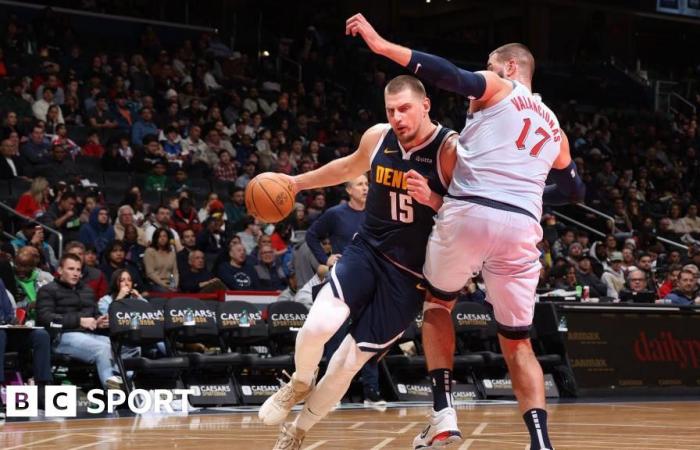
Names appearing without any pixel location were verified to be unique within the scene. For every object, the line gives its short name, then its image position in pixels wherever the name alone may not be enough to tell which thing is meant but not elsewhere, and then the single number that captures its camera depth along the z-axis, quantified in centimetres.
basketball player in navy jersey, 598
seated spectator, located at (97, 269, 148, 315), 1153
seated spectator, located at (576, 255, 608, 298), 1619
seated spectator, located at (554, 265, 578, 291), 1565
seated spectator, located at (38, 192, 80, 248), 1425
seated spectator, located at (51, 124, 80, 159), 1590
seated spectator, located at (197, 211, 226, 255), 1516
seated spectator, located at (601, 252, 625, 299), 1655
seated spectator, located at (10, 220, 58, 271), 1295
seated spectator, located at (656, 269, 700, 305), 1458
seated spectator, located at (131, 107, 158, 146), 1741
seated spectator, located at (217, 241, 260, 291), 1397
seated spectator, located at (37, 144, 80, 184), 1549
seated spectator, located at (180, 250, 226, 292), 1378
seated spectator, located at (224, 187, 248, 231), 1655
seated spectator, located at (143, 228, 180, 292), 1357
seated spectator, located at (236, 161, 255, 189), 1719
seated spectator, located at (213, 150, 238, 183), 1770
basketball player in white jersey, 551
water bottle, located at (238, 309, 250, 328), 1181
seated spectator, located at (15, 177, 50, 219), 1445
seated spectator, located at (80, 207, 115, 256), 1409
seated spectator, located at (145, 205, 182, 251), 1455
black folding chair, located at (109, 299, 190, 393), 1088
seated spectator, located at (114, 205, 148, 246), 1441
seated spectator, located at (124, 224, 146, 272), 1394
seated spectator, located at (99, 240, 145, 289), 1274
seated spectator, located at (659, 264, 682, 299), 1572
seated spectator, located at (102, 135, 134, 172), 1661
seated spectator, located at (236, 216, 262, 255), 1547
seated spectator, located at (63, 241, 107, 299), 1196
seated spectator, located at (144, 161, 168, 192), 1652
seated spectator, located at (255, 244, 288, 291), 1438
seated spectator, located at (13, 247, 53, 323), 1184
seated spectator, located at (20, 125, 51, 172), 1559
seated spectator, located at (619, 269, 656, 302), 1540
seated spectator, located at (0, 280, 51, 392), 1039
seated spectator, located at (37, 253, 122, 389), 1080
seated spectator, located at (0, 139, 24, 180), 1514
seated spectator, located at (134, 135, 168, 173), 1672
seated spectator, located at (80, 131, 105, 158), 1694
